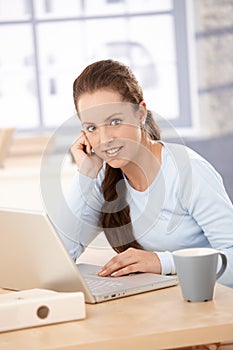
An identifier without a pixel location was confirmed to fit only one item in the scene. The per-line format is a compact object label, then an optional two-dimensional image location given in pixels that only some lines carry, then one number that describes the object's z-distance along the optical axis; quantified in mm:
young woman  2396
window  6287
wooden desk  1767
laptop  1979
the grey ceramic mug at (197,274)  1954
